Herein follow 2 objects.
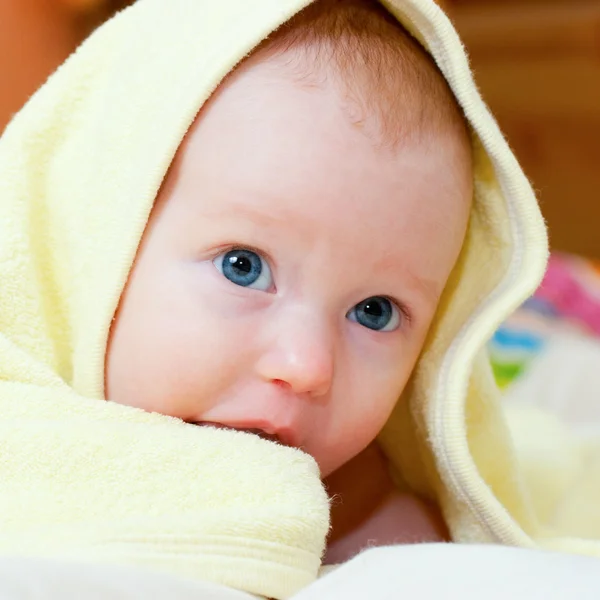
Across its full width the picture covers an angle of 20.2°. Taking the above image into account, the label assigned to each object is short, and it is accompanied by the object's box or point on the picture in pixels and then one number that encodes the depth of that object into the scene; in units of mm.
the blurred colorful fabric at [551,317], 809
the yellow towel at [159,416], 446
